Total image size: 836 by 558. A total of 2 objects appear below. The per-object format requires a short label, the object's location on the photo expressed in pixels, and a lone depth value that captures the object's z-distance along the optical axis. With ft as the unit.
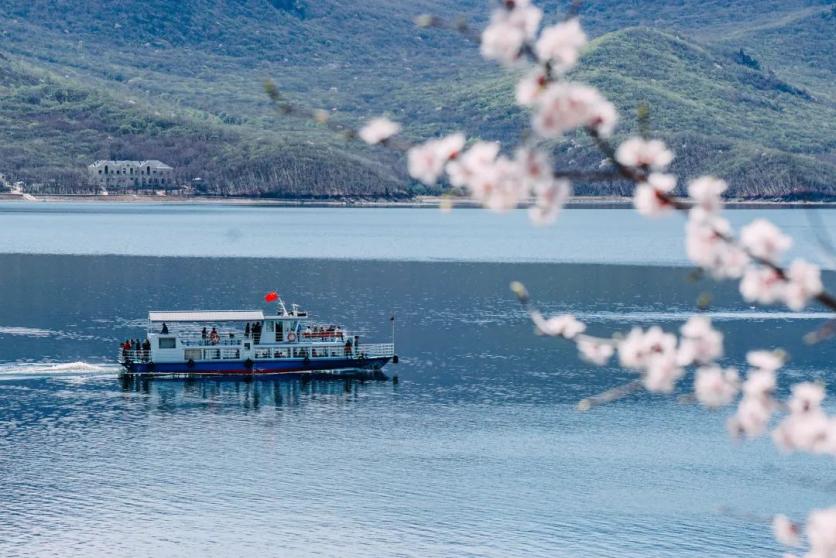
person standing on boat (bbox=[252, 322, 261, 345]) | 575.38
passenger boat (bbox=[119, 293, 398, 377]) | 561.84
